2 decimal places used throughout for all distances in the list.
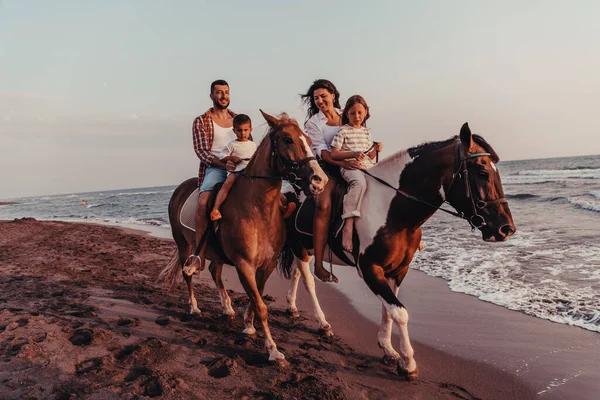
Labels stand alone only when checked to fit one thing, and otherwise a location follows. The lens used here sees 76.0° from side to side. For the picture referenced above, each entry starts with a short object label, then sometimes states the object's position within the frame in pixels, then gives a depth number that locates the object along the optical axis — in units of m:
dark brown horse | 3.05
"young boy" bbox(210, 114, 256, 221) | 4.15
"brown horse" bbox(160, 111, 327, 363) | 3.51
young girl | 3.78
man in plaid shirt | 4.62
